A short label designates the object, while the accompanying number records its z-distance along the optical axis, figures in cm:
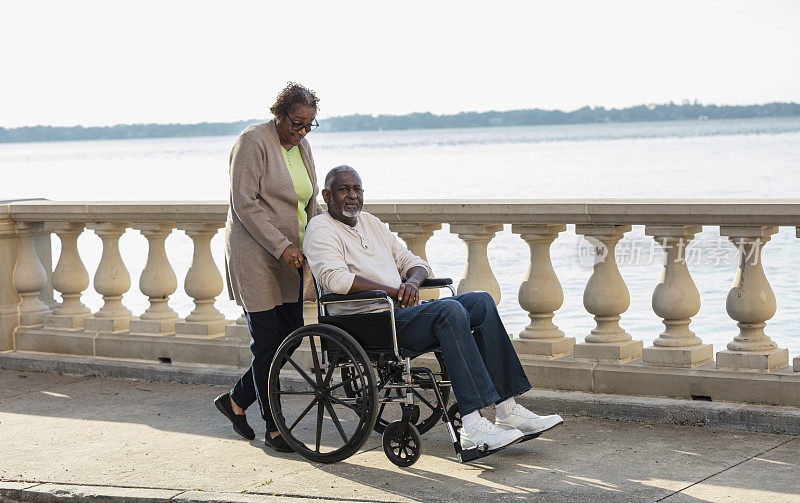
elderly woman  536
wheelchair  504
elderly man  500
